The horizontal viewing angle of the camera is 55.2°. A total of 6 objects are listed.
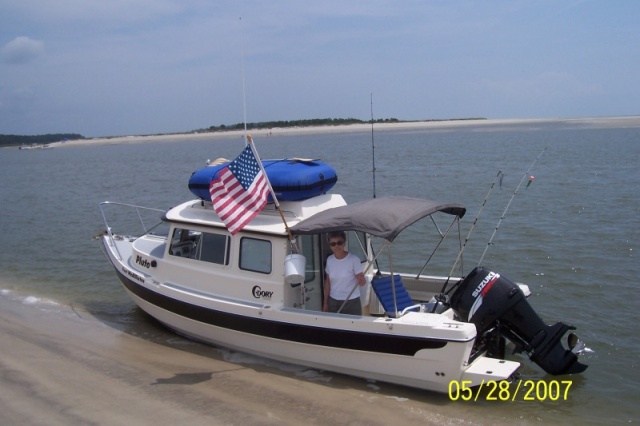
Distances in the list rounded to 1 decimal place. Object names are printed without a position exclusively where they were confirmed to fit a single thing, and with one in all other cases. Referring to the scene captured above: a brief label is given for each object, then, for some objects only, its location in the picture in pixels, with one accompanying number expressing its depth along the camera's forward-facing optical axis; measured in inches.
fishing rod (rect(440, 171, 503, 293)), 319.3
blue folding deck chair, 276.1
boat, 263.7
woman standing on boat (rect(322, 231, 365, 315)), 287.1
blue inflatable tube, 310.2
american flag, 286.2
